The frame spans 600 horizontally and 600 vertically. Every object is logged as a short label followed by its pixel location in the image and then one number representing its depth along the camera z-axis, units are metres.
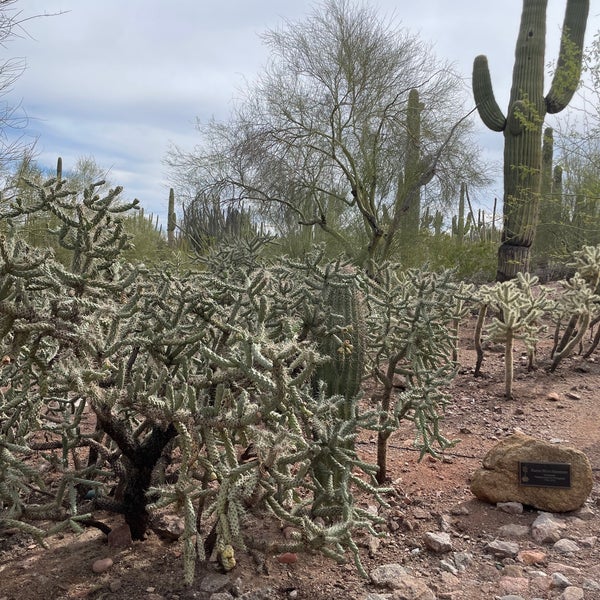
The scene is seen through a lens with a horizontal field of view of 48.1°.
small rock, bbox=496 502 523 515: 3.67
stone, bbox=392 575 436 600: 2.72
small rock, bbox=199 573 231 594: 2.60
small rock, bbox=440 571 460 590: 2.87
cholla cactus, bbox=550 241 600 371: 6.55
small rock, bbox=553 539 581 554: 3.24
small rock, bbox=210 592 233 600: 2.54
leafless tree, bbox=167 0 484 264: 11.56
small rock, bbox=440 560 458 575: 3.00
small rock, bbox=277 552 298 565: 2.87
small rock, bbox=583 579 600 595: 2.89
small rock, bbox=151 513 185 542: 2.93
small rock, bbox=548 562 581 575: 3.04
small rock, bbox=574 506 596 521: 3.66
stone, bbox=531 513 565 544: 3.37
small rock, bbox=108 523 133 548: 2.90
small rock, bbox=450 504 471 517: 3.57
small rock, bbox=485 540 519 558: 3.19
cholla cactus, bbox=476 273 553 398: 5.96
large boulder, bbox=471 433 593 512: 3.70
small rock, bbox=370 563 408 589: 2.79
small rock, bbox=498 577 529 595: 2.85
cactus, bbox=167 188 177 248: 18.60
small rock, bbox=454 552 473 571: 3.05
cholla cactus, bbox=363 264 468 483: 3.42
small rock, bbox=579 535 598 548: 3.32
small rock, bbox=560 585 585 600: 2.79
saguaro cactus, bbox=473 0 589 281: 12.07
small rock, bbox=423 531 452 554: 3.14
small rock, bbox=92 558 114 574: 2.71
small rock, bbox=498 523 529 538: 3.41
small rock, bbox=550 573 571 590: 2.91
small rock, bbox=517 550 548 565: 3.13
